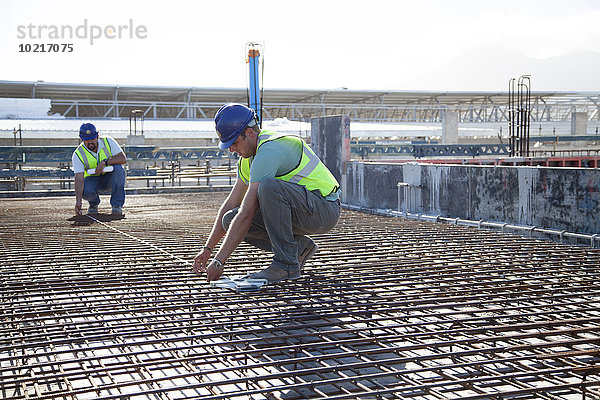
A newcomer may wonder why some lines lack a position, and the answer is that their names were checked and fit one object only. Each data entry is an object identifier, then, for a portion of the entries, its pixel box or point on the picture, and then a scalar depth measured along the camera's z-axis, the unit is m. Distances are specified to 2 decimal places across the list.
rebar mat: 2.77
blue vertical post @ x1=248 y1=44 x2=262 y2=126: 12.92
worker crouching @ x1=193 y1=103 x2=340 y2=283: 4.10
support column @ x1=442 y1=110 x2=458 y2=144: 36.44
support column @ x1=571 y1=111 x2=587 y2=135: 40.28
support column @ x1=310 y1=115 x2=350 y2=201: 10.50
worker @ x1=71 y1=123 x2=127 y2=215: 8.38
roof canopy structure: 38.31
